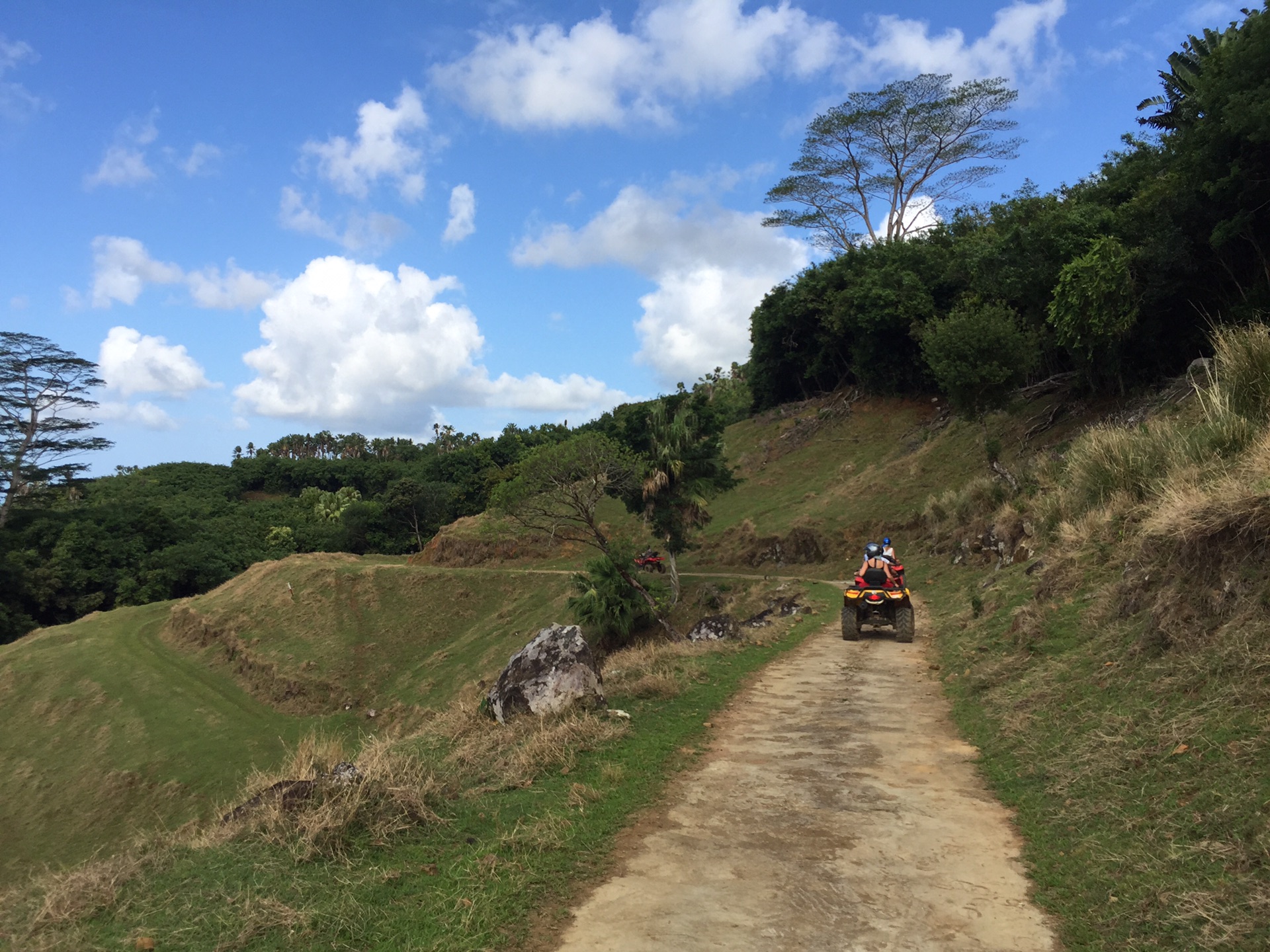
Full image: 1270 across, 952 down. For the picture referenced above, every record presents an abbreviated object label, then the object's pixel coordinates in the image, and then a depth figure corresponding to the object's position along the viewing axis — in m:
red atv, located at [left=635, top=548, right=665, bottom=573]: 40.31
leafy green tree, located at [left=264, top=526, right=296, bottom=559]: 78.31
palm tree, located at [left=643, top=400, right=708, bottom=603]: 32.41
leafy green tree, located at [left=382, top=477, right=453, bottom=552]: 70.06
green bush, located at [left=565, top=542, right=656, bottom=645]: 30.52
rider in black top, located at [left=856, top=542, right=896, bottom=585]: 14.54
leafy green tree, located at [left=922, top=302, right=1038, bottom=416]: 24.02
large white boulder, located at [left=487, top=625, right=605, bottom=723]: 8.95
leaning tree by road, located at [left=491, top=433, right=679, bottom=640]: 28.67
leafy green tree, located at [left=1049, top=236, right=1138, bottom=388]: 20.52
